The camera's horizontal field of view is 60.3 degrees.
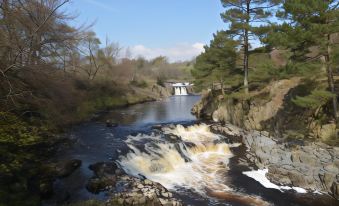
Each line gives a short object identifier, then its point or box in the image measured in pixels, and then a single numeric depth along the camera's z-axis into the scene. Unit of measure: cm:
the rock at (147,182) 1223
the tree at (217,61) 2373
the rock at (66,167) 1222
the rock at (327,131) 1567
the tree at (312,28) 1413
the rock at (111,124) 2280
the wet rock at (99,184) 1150
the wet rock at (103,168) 1279
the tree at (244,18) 2214
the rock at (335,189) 1214
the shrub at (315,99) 1473
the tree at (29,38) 1146
